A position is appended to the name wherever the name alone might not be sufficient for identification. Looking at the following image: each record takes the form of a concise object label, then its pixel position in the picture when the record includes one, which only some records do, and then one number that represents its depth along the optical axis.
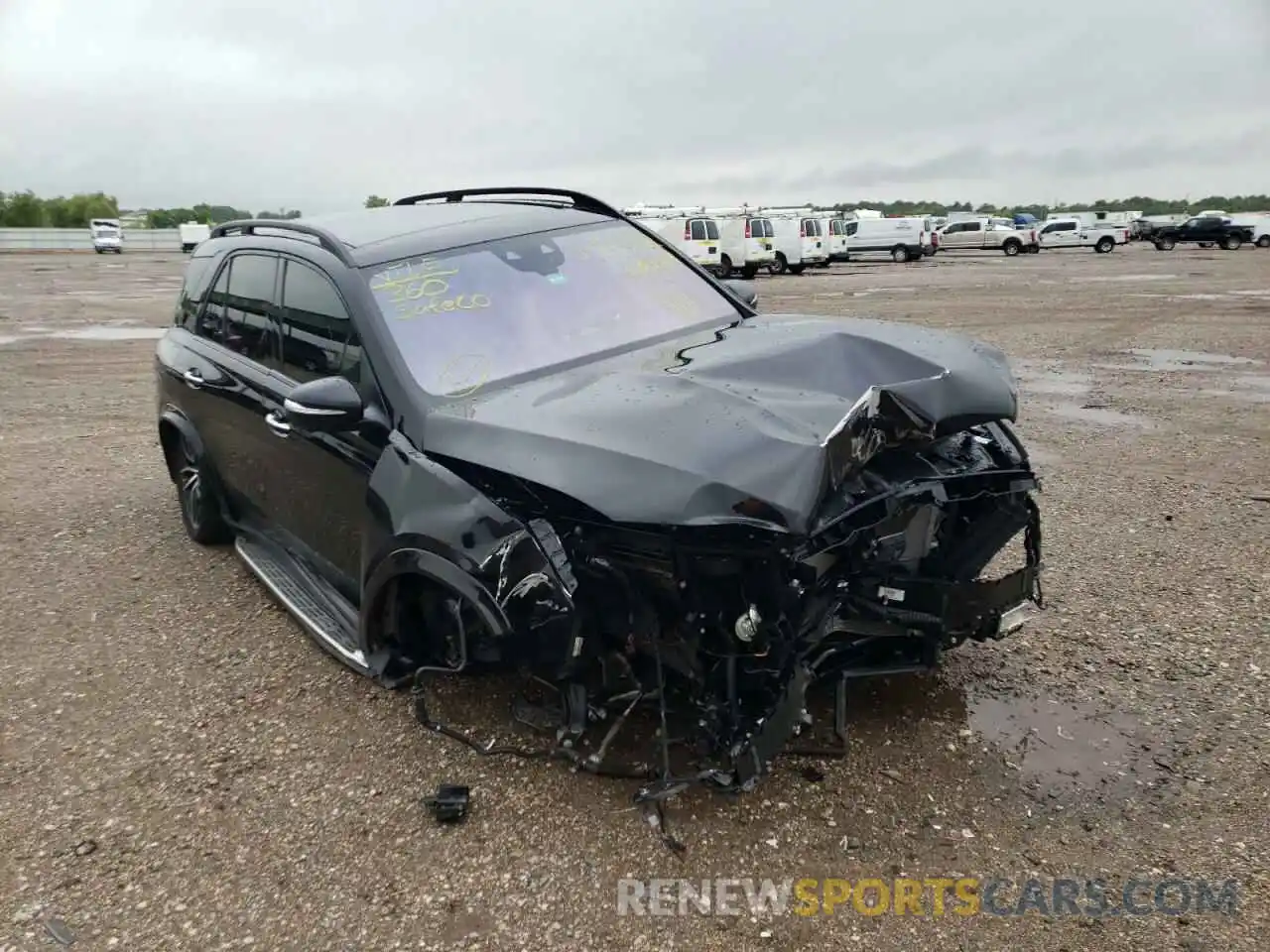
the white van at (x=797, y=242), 32.16
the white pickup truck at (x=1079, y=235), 43.16
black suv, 2.64
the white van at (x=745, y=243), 30.22
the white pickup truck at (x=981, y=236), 44.19
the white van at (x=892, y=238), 39.62
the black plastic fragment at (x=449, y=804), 2.96
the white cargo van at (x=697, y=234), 28.23
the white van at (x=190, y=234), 52.50
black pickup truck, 41.53
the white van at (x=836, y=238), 37.40
